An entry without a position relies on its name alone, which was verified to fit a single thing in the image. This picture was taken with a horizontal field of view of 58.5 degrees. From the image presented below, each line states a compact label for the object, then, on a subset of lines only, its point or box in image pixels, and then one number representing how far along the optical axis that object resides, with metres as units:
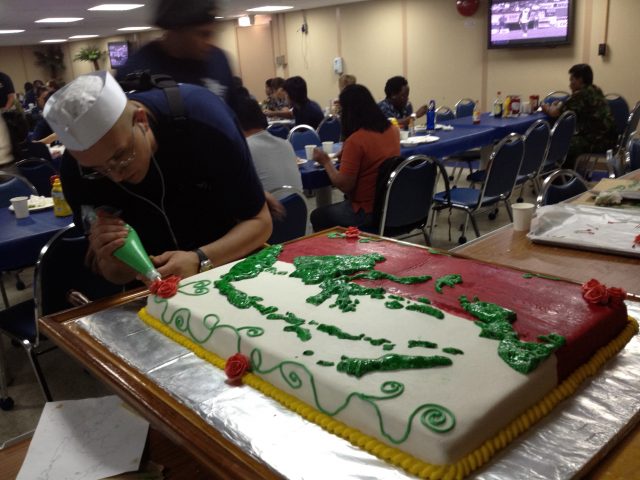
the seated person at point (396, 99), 5.17
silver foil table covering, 0.75
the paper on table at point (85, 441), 0.97
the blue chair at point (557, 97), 5.85
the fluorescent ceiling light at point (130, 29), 11.44
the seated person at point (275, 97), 7.52
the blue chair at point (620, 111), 5.50
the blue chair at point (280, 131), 5.51
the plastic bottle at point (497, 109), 5.45
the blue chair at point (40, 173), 4.09
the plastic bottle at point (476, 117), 5.12
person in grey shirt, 2.84
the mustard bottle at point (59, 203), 2.77
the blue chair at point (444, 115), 6.07
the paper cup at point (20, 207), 2.80
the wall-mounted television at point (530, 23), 6.45
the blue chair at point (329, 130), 5.56
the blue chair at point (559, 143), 4.22
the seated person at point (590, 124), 4.68
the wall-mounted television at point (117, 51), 13.15
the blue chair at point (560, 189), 2.25
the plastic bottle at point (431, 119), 4.75
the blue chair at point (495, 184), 3.27
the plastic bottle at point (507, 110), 5.43
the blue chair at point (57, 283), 2.02
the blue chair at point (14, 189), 3.32
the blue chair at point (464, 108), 6.45
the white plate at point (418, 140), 4.10
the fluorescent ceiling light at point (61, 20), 8.76
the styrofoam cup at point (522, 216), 1.91
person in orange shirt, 3.05
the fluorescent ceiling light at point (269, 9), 8.83
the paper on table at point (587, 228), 1.68
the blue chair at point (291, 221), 2.31
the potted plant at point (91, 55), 12.85
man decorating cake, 1.24
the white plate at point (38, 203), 2.93
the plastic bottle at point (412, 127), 4.60
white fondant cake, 0.76
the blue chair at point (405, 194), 2.81
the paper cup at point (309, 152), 3.84
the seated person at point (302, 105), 5.69
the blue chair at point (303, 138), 4.71
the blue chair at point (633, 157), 3.18
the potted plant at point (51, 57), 14.81
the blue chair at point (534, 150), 3.77
